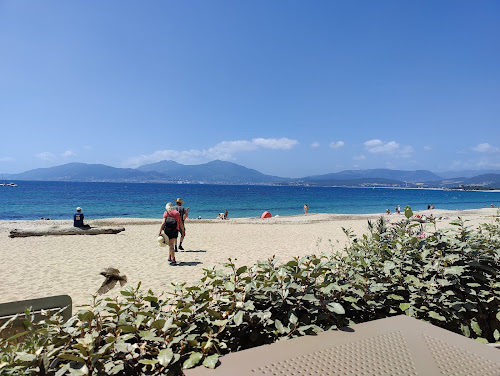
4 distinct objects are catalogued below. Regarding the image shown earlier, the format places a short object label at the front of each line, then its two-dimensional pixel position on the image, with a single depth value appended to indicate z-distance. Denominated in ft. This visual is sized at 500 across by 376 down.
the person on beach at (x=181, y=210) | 33.61
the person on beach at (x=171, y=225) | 28.96
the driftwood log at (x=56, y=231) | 48.39
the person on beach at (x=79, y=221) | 51.07
